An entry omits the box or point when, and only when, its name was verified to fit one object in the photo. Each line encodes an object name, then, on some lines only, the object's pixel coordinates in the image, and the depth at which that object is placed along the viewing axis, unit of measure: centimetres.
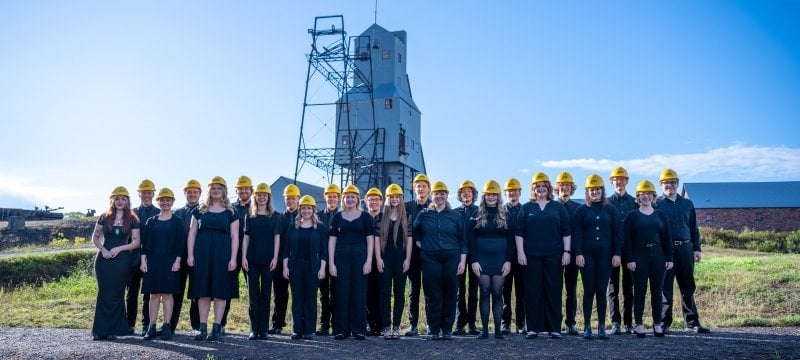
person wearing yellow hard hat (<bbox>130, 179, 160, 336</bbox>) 880
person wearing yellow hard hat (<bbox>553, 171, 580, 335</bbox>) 838
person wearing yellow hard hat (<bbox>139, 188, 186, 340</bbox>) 804
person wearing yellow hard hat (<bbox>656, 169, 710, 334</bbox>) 863
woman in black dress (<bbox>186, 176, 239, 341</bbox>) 792
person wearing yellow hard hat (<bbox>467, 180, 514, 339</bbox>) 785
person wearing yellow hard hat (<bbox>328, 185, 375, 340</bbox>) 812
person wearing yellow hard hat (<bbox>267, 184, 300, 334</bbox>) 863
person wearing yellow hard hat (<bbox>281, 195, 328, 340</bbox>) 817
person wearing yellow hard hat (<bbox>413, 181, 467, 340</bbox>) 793
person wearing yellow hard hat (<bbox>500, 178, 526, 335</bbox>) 851
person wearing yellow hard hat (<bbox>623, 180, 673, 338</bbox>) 807
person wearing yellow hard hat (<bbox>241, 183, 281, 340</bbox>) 826
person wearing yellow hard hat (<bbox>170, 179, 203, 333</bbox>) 871
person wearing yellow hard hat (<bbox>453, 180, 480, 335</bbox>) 873
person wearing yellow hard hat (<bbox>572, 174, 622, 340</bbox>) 792
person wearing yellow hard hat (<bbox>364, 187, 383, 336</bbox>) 841
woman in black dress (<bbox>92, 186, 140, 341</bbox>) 812
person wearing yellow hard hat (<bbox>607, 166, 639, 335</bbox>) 861
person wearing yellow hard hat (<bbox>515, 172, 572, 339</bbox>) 793
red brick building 5241
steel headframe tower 3055
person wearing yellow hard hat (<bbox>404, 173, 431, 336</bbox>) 862
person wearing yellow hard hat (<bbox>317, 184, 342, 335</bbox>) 888
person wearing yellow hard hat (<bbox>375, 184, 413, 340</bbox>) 826
